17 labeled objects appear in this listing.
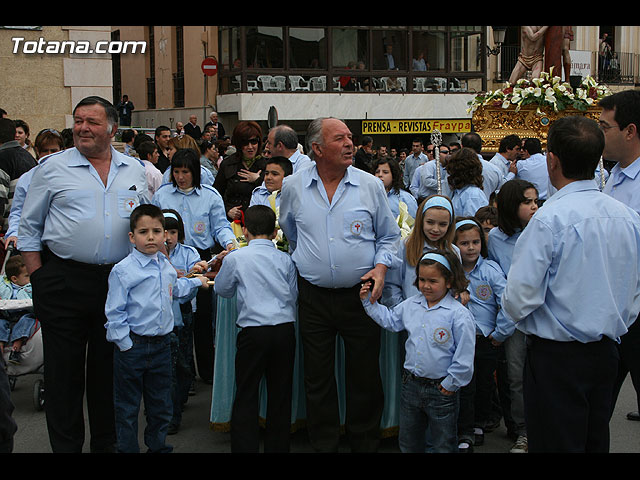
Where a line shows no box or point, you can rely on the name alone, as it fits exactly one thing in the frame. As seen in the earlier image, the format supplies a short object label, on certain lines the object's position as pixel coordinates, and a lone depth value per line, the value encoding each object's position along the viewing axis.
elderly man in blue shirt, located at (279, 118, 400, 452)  4.87
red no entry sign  22.89
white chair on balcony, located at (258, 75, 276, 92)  25.94
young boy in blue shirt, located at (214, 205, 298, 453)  4.87
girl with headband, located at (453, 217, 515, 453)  5.29
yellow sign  27.31
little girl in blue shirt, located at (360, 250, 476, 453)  4.58
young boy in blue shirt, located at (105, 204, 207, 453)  4.72
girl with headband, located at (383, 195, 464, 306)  5.06
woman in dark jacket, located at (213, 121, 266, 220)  8.18
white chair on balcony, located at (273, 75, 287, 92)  26.17
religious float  11.71
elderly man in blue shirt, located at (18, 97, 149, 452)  4.74
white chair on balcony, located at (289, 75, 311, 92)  26.42
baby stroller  6.16
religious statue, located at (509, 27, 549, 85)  13.04
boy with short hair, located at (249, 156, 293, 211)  6.51
